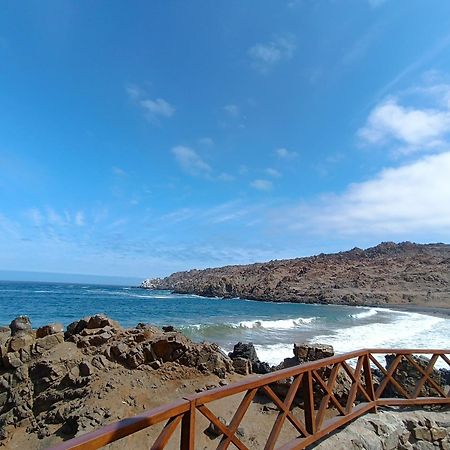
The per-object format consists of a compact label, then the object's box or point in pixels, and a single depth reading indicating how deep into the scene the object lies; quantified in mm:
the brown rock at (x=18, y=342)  10820
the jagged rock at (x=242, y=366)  11852
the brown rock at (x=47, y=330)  11938
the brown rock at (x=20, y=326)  12195
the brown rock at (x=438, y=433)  6535
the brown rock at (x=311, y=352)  10414
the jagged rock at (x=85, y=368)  9791
